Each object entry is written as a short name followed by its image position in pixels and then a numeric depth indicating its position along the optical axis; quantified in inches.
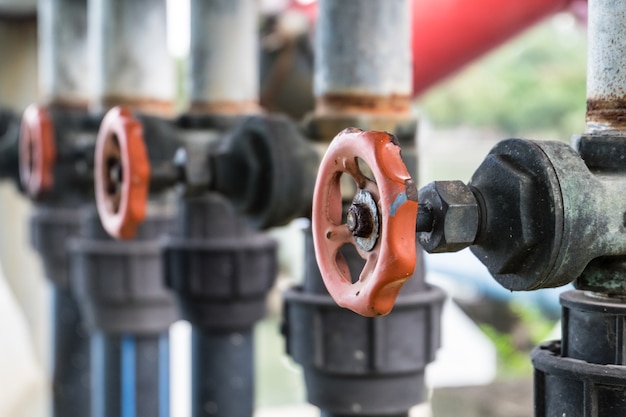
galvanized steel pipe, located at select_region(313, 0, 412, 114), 32.6
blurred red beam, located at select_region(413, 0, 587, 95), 45.3
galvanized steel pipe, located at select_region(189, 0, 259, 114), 39.0
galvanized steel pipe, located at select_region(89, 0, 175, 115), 41.4
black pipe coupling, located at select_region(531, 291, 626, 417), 26.3
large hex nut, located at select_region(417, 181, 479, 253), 25.6
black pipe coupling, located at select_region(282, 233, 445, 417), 32.5
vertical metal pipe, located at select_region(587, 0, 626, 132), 26.5
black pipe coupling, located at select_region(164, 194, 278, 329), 38.8
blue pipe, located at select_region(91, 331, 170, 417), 43.5
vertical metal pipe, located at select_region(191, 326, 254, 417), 39.9
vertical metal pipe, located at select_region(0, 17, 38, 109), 59.3
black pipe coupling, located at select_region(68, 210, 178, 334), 42.3
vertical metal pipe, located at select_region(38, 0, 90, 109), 47.0
